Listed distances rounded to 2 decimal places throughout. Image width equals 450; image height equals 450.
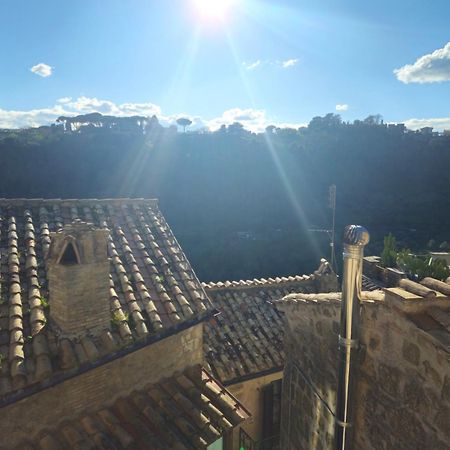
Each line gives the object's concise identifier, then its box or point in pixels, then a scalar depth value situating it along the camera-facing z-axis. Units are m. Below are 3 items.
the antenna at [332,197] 13.52
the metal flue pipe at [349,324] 3.73
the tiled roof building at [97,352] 4.13
